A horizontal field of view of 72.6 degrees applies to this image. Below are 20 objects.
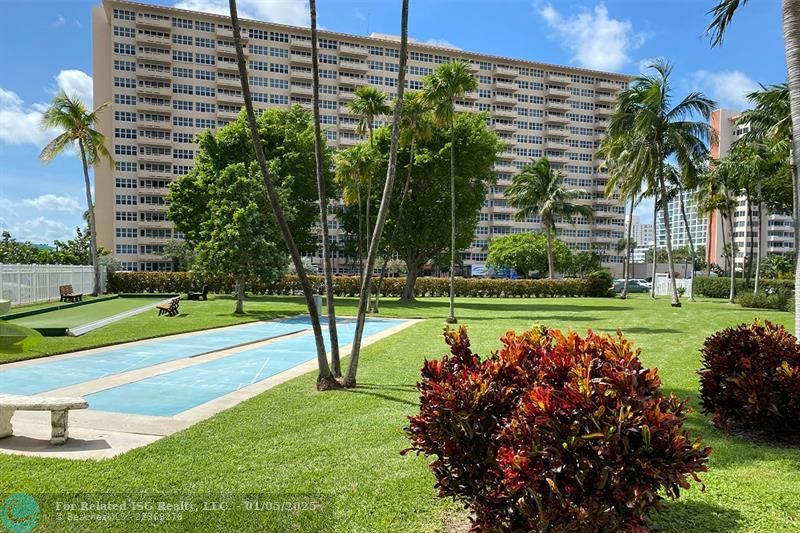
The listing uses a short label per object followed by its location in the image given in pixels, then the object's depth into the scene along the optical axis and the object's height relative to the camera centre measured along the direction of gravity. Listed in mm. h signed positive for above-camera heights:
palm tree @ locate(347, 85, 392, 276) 24734 +7215
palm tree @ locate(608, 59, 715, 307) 30047 +7513
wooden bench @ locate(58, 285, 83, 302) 30156 -1768
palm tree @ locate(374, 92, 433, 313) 22498 +6078
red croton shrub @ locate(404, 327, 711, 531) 2914 -1048
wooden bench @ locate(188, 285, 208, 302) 36006 -2182
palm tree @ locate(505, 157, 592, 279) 50800 +6291
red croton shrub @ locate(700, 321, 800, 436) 5992 -1363
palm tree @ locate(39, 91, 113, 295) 35750 +8908
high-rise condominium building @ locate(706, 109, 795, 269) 112438 +7501
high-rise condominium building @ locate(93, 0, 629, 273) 80125 +27606
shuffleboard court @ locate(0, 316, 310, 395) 9834 -2192
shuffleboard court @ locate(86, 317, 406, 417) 8391 -2260
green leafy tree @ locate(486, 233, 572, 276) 75000 +867
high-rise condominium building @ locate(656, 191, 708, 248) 192288 +8961
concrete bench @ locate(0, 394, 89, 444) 6027 -1602
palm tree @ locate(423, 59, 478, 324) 20703 +6721
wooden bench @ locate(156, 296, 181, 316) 23516 -1971
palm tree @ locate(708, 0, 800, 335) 7812 +2927
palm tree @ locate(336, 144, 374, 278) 27109 +4697
